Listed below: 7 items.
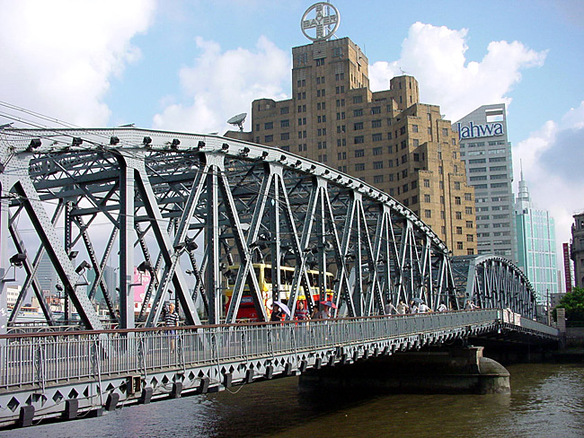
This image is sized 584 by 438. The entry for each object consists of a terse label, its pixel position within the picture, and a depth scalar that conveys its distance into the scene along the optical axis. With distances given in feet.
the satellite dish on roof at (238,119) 253.77
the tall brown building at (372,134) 383.04
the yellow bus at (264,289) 129.18
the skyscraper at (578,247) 449.48
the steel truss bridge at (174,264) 52.95
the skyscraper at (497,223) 620.49
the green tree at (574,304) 336.70
